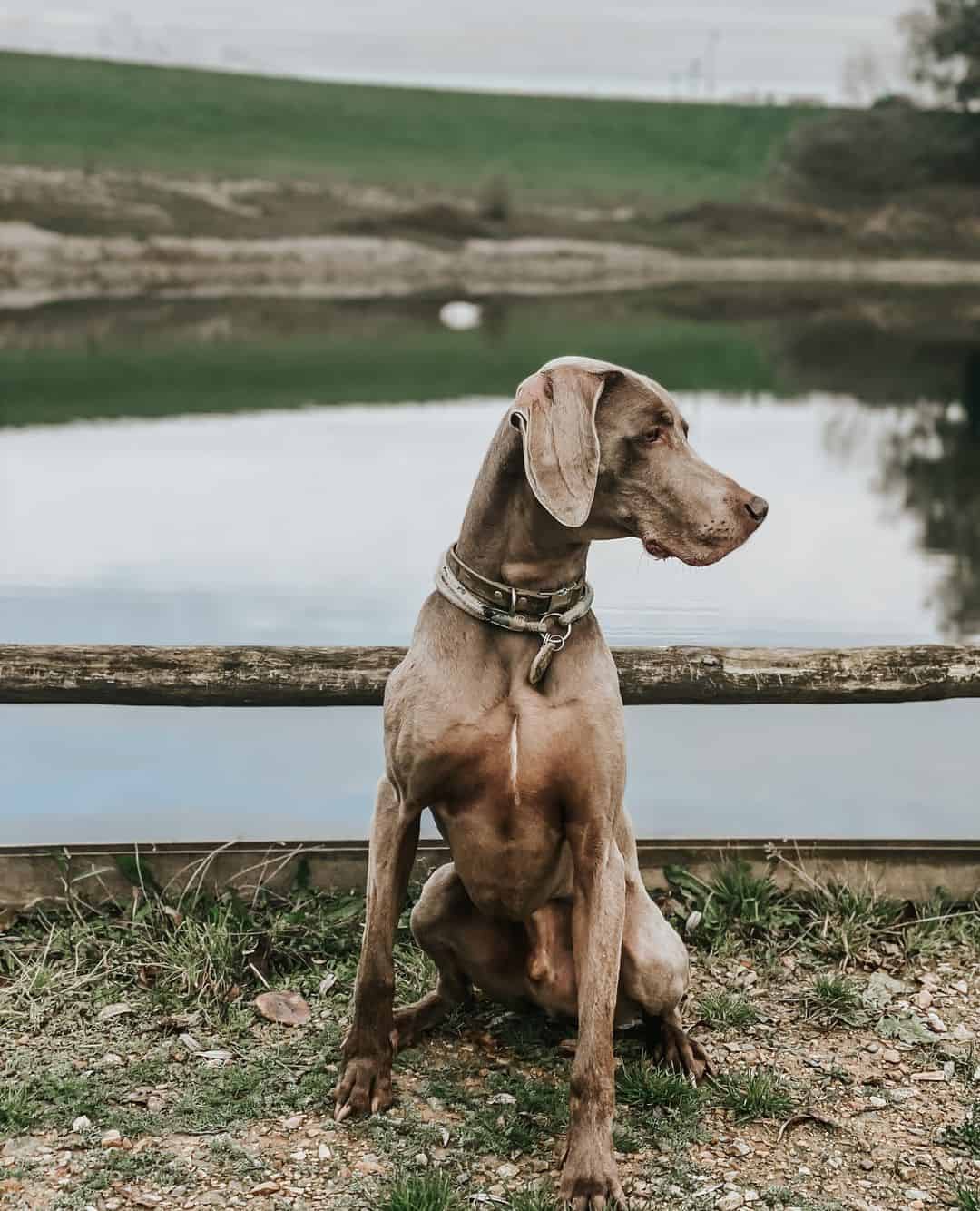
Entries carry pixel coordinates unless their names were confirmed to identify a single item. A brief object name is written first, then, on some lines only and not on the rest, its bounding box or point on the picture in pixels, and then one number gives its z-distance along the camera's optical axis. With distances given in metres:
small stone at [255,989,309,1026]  4.48
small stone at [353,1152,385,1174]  3.78
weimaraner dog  3.60
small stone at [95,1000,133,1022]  4.45
